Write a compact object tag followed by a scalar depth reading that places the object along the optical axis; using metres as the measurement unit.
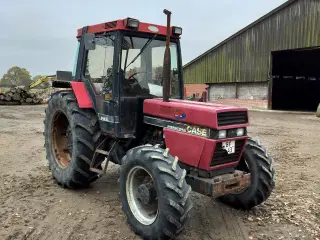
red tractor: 3.03
